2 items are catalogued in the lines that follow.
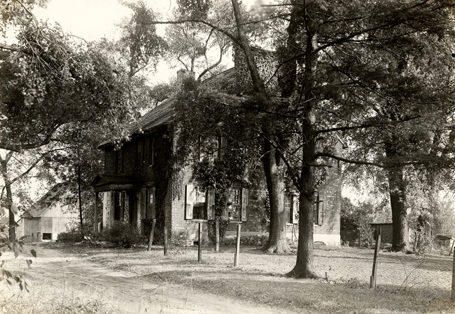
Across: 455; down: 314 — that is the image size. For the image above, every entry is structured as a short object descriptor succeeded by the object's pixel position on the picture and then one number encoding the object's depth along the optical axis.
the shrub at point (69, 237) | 31.81
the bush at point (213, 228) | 26.46
